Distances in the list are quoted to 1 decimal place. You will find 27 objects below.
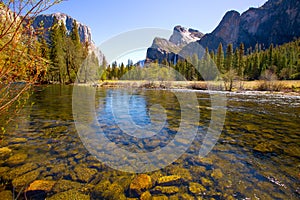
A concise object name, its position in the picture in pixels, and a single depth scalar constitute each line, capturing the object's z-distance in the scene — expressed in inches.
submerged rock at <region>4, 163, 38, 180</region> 149.6
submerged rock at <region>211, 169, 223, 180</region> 165.8
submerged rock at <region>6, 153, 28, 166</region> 174.2
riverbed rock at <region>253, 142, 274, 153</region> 229.6
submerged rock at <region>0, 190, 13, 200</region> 123.8
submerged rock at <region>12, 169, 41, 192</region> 138.5
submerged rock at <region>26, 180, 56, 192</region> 136.3
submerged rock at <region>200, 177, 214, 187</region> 154.7
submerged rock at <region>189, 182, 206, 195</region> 144.0
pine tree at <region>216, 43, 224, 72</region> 2503.7
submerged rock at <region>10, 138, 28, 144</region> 226.3
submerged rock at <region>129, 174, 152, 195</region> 143.7
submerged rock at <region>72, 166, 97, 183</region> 155.1
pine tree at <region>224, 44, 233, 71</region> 2481.5
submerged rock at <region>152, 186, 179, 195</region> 143.1
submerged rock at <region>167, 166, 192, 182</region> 165.2
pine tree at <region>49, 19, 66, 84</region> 1550.2
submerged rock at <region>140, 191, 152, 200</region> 134.9
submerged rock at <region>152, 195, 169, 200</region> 135.5
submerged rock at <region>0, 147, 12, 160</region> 185.7
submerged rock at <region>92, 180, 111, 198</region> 136.0
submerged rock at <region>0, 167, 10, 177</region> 153.4
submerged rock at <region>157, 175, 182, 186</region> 155.4
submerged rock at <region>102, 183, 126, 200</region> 134.4
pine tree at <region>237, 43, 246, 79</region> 2379.4
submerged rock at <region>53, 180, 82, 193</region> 138.4
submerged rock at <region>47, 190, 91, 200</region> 128.9
